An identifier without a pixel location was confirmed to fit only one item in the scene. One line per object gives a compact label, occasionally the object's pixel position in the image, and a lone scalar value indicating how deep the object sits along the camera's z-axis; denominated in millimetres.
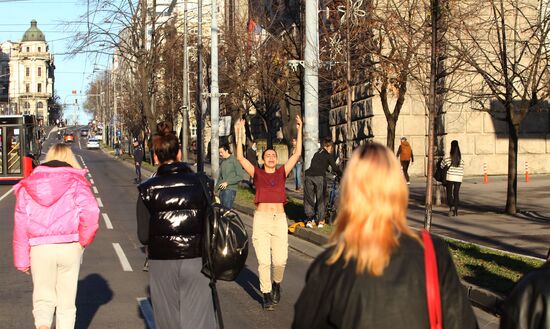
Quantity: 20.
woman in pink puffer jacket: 6672
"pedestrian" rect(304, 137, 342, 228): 17188
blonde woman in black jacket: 3219
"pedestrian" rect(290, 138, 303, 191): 29594
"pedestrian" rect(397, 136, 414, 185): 29891
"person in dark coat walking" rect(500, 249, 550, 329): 3258
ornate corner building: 172625
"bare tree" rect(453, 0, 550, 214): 17578
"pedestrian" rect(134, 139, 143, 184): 36875
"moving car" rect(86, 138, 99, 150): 107688
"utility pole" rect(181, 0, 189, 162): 38812
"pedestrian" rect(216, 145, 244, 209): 14882
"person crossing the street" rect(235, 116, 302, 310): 9500
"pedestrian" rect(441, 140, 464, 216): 19766
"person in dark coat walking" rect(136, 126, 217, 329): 6094
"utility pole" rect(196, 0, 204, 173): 34634
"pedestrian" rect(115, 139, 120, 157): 78562
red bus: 35438
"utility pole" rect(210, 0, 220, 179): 31641
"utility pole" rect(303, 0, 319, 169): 18984
